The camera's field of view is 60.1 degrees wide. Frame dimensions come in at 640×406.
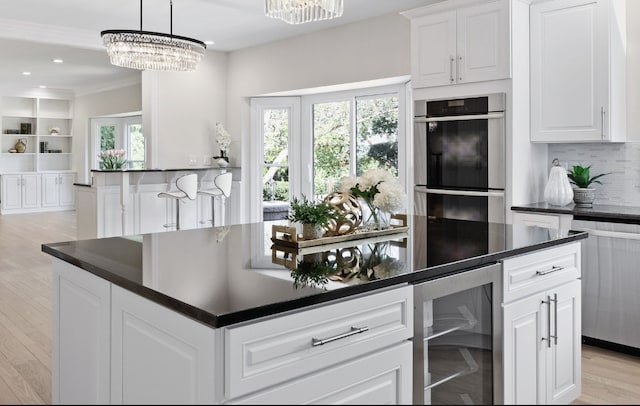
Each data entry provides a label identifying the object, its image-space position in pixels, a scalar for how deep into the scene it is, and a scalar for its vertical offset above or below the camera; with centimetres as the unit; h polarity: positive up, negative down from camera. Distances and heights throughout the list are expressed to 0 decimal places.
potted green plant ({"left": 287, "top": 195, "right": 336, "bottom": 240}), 218 -10
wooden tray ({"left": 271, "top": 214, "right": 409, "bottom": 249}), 218 -19
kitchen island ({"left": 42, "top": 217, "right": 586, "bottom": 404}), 132 -35
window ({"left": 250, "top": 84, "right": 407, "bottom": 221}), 593 +62
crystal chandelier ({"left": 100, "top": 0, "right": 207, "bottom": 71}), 416 +110
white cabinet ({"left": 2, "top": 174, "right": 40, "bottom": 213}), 1163 +2
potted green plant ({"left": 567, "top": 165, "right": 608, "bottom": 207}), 390 +5
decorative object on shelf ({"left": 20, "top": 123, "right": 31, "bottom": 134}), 1226 +144
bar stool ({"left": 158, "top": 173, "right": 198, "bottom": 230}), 600 +4
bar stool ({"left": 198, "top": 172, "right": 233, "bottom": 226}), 644 +5
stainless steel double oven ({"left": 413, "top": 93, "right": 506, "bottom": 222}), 396 +26
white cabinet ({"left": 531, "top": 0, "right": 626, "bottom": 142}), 367 +83
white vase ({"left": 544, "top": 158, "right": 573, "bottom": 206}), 391 +2
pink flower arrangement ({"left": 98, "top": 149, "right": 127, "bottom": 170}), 683 +43
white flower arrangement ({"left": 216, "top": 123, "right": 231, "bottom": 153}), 718 +71
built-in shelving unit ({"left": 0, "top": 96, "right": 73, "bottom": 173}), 1209 +134
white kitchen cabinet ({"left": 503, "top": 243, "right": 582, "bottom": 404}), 209 -55
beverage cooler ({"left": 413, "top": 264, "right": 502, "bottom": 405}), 178 -52
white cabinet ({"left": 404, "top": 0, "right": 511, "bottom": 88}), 392 +111
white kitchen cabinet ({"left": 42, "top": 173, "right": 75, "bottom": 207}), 1223 +8
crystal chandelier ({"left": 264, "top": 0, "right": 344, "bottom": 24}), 305 +103
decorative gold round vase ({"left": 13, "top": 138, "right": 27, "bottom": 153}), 1209 +102
